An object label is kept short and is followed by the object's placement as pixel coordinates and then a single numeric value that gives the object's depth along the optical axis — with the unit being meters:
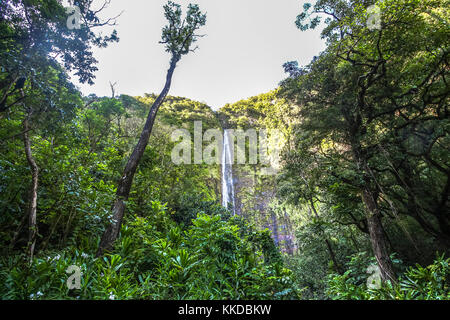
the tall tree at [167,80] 3.82
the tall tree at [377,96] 4.93
